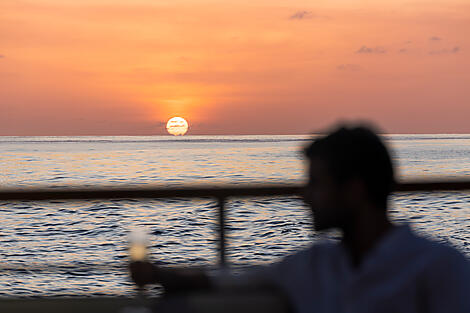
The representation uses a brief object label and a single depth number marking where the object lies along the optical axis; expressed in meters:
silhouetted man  2.49
